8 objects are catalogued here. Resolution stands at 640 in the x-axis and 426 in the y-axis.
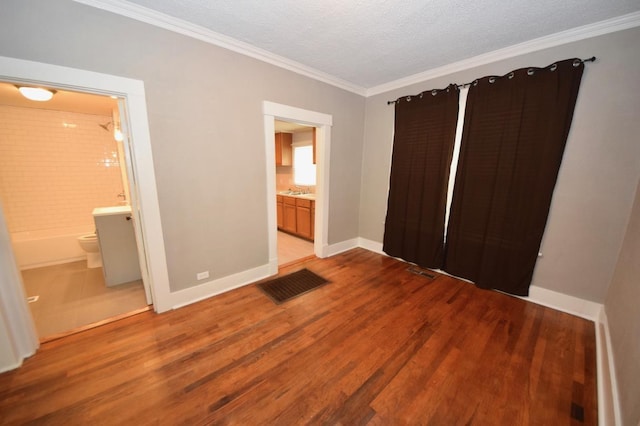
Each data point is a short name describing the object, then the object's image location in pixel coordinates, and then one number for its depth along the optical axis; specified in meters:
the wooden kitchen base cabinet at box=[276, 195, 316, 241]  4.35
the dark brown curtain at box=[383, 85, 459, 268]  2.86
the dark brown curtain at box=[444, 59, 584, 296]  2.14
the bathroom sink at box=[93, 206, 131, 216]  2.62
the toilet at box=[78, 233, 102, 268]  3.12
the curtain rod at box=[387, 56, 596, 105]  1.96
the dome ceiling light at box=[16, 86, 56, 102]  2.23
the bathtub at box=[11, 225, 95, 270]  3.21
